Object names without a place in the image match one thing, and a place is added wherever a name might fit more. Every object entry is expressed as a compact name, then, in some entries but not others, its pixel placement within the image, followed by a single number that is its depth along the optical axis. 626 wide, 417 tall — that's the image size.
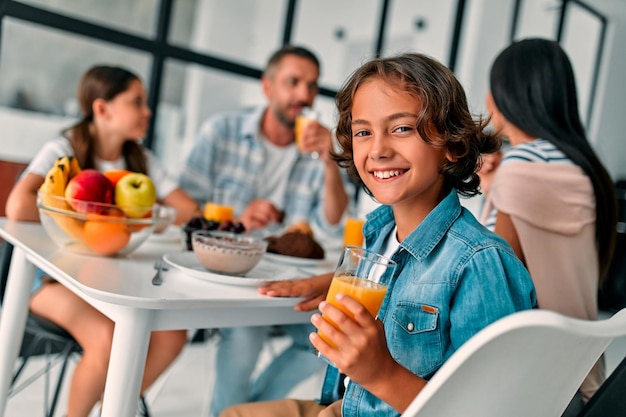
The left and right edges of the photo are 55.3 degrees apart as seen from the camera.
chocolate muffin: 1.58
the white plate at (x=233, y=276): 1.24
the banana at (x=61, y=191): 1.32
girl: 1.48
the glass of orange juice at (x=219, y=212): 1.88
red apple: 1.33
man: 2.60
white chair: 0.62
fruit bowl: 1.32
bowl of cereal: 1.26
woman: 1.50
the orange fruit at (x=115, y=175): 1.48
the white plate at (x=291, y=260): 1.55
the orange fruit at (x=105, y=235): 1.32
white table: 1.06
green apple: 1.37
